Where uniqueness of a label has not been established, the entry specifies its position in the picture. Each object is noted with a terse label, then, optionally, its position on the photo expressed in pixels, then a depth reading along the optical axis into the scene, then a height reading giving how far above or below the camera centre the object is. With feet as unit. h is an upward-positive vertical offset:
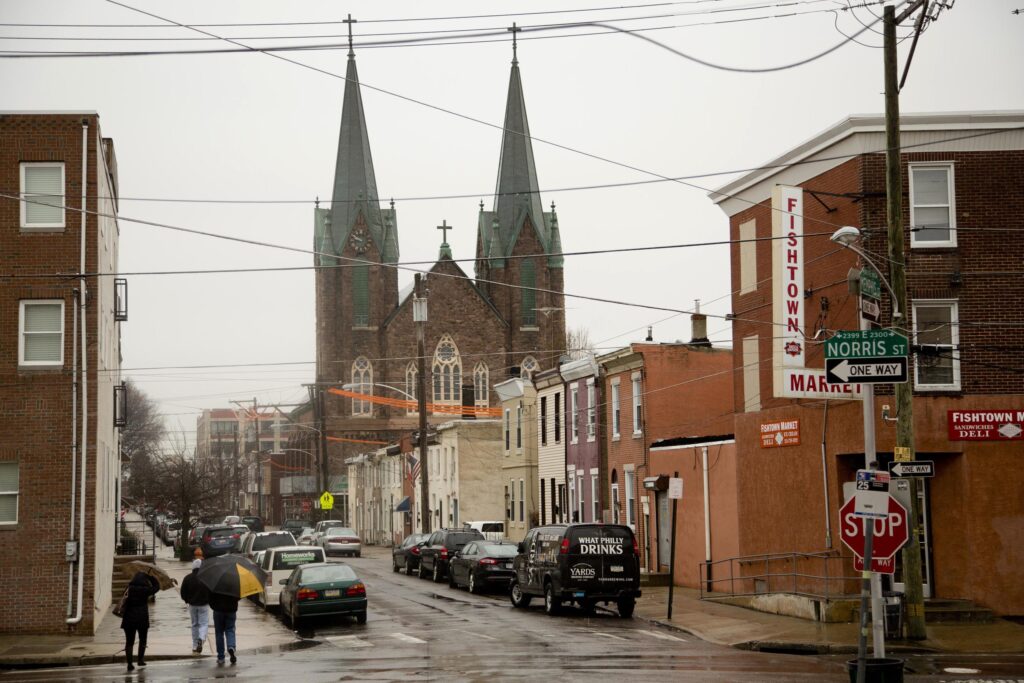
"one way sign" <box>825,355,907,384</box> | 53.26 +2.89
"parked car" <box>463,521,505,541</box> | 165.44 -11.44
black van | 85.97 -8.57
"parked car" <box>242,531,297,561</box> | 128.36 -9.87
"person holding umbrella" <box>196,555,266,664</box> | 65.10 -7.46
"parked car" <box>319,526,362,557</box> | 190.90 -14.74
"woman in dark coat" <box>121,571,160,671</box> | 65.00 -8.54
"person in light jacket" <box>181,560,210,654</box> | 68.44 -8.64
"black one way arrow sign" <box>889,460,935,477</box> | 64.44 -1.62
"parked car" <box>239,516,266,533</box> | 249.14 -16.02
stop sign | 49.75 -3.79
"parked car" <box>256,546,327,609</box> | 101.04 -9.44
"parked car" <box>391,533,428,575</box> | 144.36 -12.79
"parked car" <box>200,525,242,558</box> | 167.80 -12.81
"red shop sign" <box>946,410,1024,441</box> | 79.15 +0.62
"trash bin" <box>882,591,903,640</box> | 67.56 -9.49
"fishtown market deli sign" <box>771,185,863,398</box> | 79.97 +8.71
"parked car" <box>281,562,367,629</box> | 85.35 -10.19
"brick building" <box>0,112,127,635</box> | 82.69 +5.42
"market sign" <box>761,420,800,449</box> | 88.69 +0.40
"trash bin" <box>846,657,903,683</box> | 42.96 -8.00
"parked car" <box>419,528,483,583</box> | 132.26 -11.07
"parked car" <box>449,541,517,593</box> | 111.04 -10.81
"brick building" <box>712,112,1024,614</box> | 78.89 +7.00
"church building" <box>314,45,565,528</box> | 294.87 +33.87
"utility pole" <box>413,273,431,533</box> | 156.66 +6.26
